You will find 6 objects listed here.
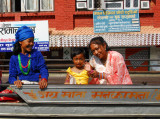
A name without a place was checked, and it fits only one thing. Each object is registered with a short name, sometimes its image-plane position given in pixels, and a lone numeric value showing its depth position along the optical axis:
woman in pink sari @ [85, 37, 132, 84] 2.38
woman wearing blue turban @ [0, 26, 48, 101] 2.35
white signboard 9.30
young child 2.68
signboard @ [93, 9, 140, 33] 9.52
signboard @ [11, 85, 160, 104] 2.04
